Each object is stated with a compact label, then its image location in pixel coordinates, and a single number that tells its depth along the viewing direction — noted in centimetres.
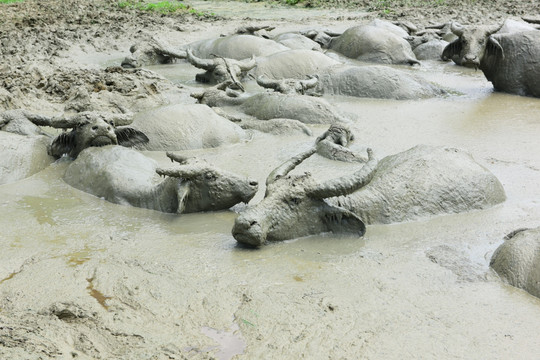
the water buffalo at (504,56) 1047
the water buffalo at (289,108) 859
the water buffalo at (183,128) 725
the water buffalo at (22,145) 623
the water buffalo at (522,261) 396
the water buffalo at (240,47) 1245
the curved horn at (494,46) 1058
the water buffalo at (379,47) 1333
